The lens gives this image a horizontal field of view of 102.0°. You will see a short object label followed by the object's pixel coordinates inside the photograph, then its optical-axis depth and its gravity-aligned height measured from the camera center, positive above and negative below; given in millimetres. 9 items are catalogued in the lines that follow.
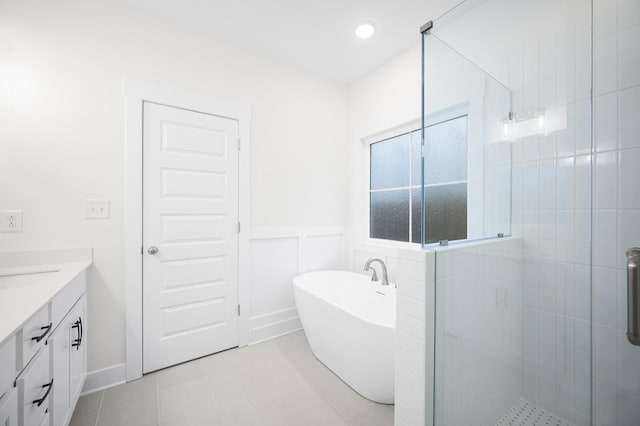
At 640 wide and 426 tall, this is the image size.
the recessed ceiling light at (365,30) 2018 +1463
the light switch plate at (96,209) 1697 +24
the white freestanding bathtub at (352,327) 1504 -789
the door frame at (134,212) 1801 +4
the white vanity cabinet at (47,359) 779 -563
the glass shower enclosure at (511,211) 1138 +11
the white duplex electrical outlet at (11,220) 1497 -45
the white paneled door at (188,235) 1898 -176
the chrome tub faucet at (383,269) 2330 -511
